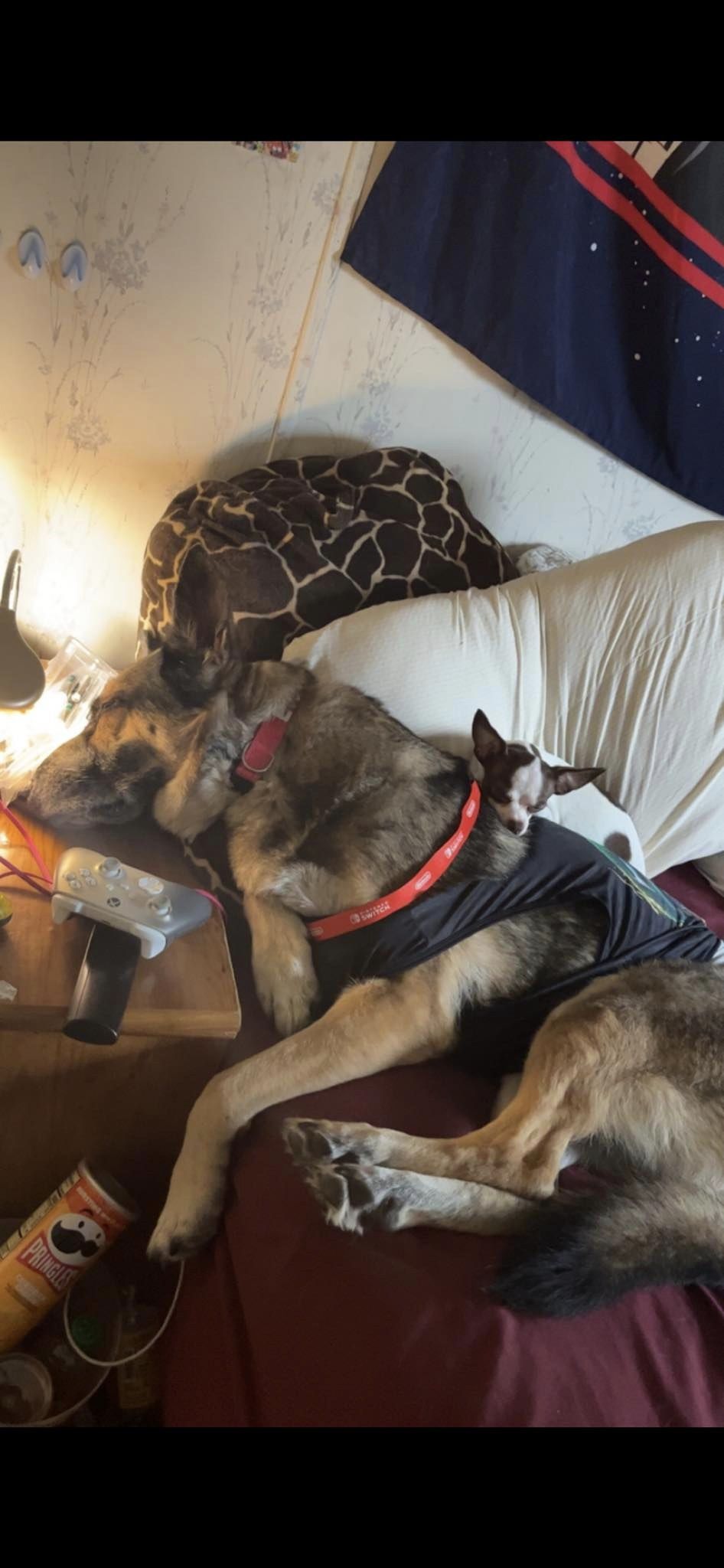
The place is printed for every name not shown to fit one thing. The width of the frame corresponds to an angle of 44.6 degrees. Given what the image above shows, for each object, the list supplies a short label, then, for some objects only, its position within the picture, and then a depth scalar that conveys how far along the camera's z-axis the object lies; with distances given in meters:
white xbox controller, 1.31
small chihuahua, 1.69
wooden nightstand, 1.26
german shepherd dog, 1.28
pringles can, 1.24
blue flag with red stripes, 1.98
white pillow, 1.91
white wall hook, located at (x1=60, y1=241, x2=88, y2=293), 1.76
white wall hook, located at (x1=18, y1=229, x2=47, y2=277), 1.73
